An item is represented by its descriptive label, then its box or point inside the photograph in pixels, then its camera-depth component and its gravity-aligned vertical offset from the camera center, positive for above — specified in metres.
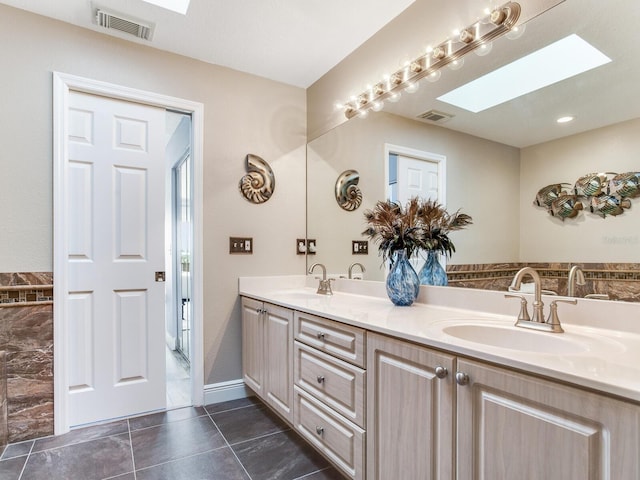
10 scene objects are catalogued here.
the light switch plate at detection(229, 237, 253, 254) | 2.60 -0.05
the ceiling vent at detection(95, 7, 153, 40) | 2.01 +1.26
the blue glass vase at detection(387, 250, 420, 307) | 1.85 -0.22
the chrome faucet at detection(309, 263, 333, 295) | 2.46 -0.33
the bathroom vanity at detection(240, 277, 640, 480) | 0.80 -0.44
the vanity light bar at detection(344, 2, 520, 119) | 1.52 +0.92
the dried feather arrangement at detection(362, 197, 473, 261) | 1.81 +0.07
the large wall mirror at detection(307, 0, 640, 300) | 1.21 +0.41
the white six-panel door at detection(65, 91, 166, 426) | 2.17 -0.13
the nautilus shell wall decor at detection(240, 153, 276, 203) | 2.66 +0.44
